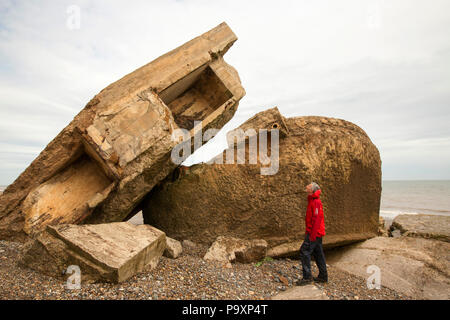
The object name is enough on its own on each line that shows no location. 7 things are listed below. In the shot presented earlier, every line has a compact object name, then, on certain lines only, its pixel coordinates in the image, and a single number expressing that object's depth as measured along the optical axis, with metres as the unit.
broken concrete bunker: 4.34
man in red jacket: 3.72
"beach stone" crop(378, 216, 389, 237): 7.60
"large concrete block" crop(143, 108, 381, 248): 5.08
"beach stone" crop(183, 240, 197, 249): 5.02
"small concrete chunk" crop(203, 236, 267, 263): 4.53
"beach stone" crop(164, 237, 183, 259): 4.38
